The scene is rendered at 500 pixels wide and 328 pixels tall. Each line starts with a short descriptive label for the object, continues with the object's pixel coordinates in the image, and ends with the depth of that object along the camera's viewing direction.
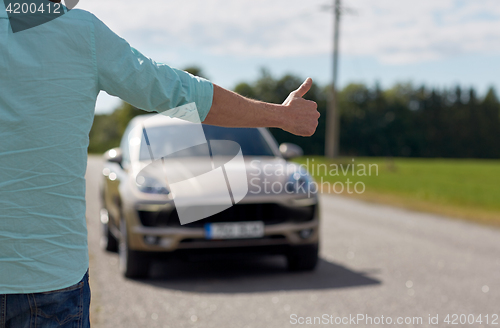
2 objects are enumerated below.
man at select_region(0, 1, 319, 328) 4.74
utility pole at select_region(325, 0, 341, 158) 43.53
